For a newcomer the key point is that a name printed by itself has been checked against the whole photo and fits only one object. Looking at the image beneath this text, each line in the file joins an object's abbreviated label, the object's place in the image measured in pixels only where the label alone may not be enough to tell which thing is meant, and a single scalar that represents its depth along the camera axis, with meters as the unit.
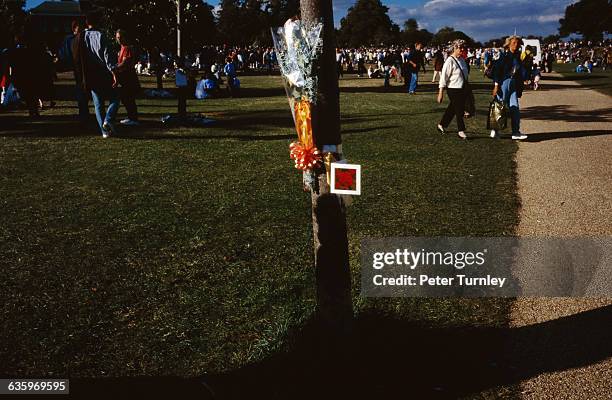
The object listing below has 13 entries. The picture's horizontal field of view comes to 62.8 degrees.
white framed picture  2.72
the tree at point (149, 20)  16.52
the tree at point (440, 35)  104.93
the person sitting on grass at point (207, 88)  18.19
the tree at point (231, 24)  66.62
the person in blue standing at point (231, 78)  19.18
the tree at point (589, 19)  88.69
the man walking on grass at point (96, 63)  9.43
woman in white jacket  9.63
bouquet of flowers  2.59
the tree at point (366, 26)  88.62
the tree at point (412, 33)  101.69
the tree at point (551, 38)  136.88
